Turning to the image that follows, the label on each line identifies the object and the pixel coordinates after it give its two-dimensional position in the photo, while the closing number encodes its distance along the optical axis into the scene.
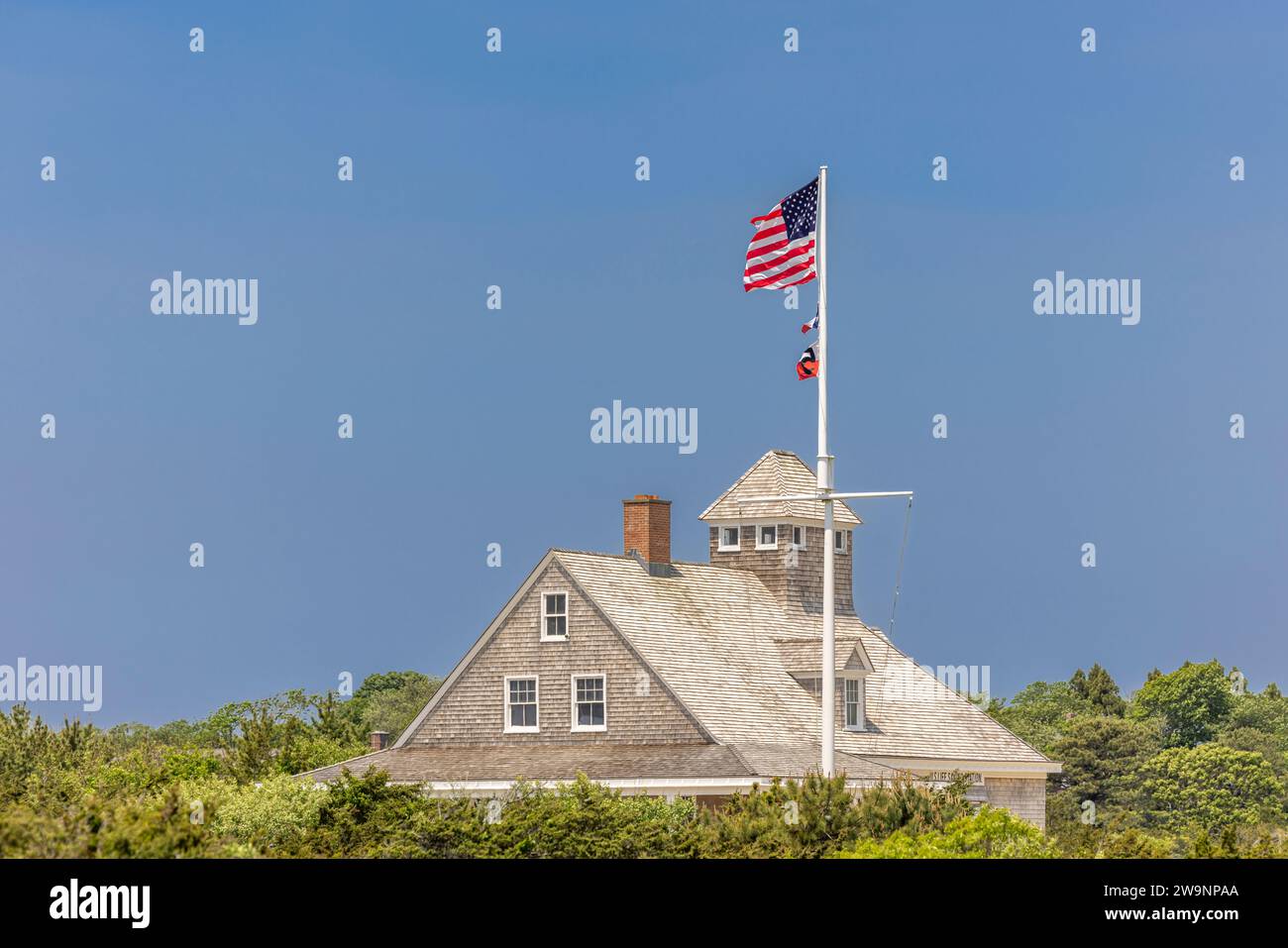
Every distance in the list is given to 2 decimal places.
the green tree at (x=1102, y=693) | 133.12
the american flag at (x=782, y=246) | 43.28
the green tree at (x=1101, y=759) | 103.62
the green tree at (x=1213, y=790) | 98.19
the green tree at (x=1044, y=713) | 116.25
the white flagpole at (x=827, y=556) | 43.03
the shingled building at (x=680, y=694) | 49.84
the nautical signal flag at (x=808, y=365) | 44.53
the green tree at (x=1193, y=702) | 121.06
